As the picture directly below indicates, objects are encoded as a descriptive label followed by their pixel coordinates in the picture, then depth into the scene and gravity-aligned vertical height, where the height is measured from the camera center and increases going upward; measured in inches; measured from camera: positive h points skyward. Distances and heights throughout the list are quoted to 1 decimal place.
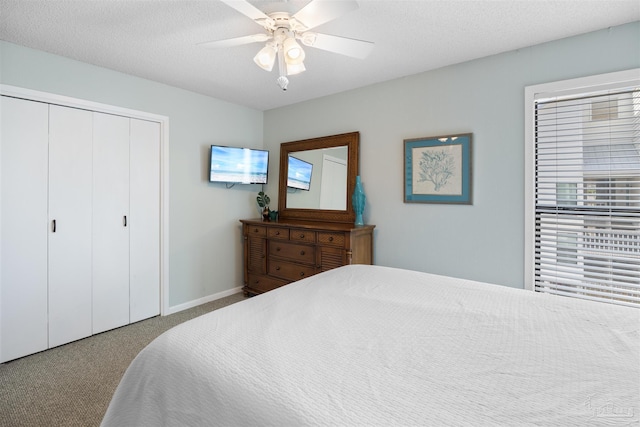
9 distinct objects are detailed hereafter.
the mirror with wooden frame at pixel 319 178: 136.4 +16.2
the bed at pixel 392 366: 30.7 -18.5
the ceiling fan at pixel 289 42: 71.9 +40.6
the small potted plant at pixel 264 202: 159.5 +5.1
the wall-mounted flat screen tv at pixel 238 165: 145.3 +22.9
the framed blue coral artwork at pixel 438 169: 108.4 +15.9
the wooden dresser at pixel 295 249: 120.1 -15.5
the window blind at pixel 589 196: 84.5 +5.2
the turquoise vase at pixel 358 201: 128.6 +4.7
